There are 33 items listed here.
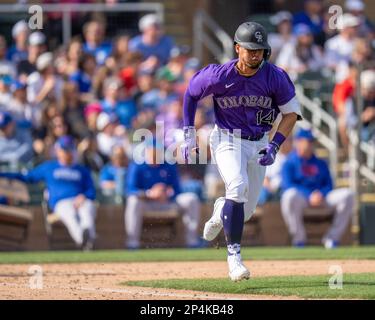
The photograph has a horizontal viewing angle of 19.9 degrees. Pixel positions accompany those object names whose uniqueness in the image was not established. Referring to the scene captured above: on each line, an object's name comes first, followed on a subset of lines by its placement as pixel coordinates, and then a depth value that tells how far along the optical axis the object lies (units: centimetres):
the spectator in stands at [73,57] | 1684
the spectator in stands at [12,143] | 1523
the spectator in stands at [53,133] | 1557
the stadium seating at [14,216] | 1479
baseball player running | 877
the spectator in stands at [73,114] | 1603
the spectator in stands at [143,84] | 1684
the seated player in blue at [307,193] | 1523
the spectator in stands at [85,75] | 1672
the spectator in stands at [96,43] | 1722
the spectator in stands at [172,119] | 1558
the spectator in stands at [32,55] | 1678
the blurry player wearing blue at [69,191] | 1487
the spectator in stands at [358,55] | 1680
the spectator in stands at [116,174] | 1551
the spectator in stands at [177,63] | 1709
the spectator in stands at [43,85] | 1617
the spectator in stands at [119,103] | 1636
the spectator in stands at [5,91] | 1580
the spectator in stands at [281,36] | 1755
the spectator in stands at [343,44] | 1730
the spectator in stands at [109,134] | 1584
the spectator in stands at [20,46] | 1700
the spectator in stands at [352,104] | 1630
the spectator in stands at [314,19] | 1817
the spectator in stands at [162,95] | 1636
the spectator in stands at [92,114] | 1612
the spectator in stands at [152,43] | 1731
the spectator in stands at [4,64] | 1647
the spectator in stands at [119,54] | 1709
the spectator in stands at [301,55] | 1719
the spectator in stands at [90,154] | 1580
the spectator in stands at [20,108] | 1559
